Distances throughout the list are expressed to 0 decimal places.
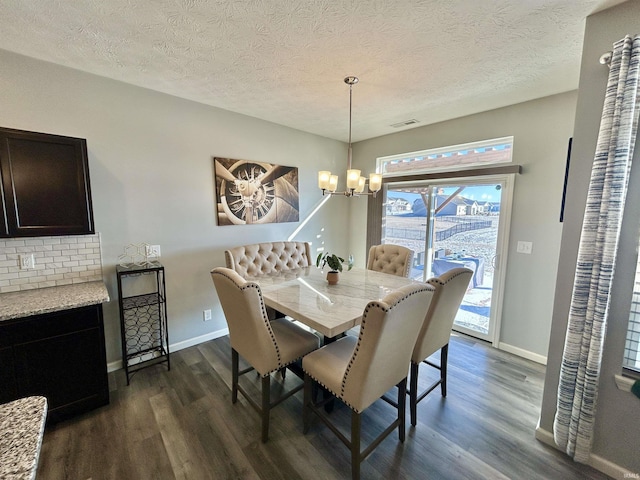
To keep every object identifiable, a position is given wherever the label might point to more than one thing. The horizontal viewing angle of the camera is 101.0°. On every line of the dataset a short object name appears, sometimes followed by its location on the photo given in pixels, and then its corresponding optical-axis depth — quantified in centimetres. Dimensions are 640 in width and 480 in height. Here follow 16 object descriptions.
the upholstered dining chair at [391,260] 297
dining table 170
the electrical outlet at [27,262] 211
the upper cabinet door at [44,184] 185
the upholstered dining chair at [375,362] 137
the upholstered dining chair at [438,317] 184
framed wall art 313
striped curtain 144
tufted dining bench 290
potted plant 247
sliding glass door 308
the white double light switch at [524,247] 283
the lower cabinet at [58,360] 174
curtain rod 150
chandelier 238
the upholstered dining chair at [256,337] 167
